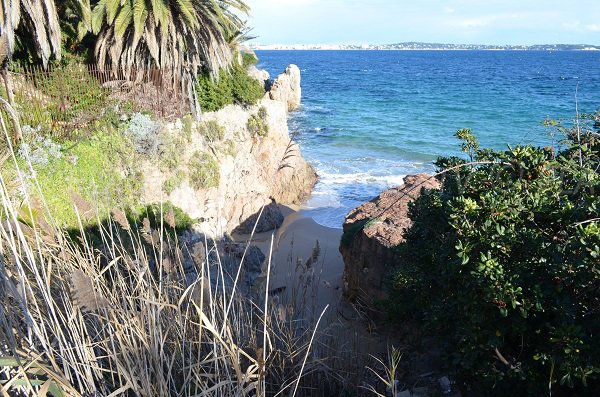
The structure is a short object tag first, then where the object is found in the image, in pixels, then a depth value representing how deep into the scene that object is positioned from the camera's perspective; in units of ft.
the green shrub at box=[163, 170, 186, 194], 35.88
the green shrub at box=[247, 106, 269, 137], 49.29
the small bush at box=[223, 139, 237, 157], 43.23
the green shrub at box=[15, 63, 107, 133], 35.19
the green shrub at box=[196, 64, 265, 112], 46.80
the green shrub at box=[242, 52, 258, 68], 60.97
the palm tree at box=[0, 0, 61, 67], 33.78
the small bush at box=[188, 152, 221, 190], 38.73
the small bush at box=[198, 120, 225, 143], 43.36
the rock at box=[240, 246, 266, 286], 27.44
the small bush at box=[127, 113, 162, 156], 36.12
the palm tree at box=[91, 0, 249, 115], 41.50
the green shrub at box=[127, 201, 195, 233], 31.71
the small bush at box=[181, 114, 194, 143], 40.11
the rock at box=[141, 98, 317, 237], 36.83
